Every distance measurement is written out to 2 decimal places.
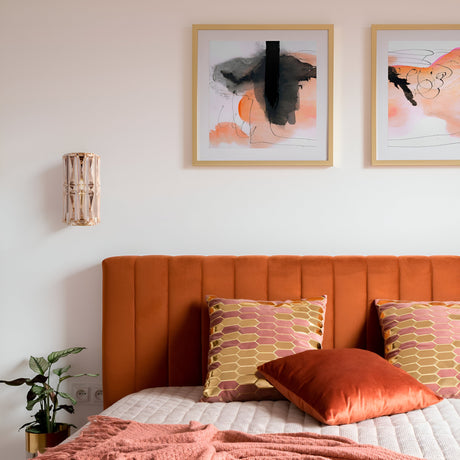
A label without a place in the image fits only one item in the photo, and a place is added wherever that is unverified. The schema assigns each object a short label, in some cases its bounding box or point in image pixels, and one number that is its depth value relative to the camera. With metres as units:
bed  2.70
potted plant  2.60
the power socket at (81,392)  2.87
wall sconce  2.77
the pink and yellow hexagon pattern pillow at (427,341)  2.28
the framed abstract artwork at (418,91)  2.79
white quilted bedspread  1.76
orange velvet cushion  1.98
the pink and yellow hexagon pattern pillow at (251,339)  2.30
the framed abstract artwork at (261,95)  2.82
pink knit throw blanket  1.60
